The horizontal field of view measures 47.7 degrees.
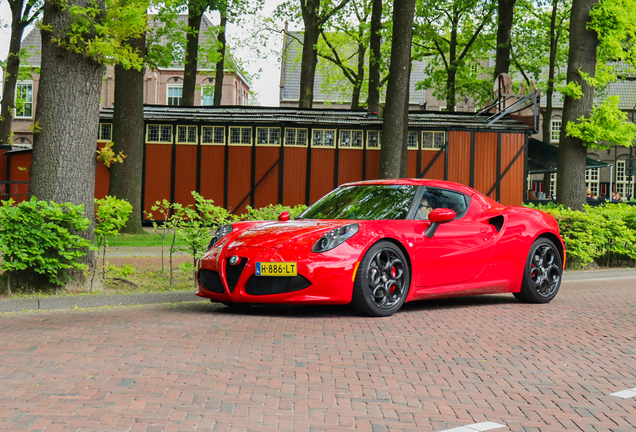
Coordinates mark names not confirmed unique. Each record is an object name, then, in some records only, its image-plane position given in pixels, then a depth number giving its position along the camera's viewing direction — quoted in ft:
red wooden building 79.82
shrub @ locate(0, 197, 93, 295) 25.26
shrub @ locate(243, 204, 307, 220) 34.01
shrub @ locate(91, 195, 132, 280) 28.91
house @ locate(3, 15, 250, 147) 181.27
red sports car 23.21
